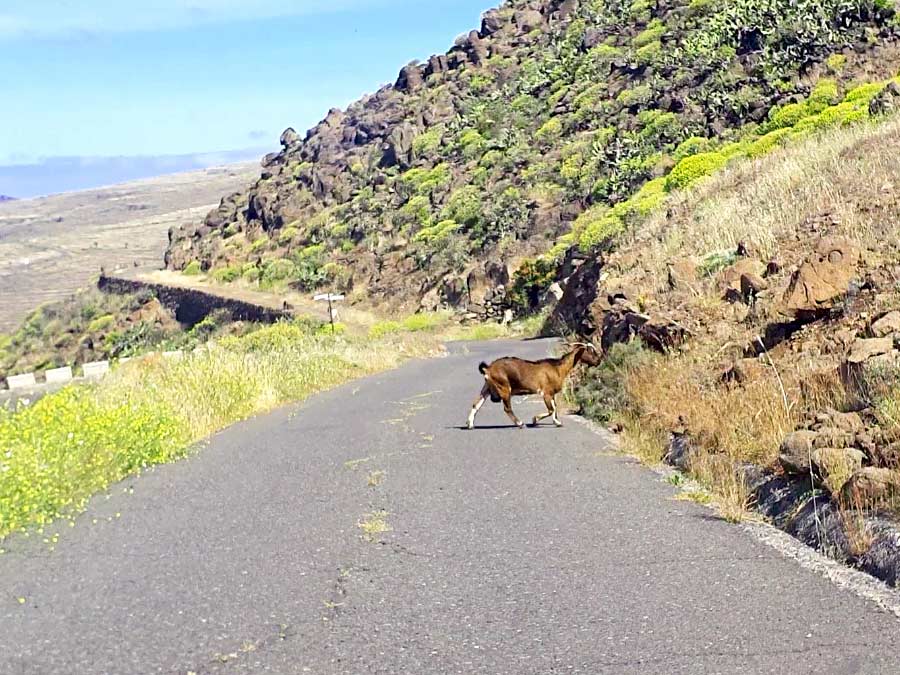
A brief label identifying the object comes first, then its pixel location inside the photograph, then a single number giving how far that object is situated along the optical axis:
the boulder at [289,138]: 106.19
